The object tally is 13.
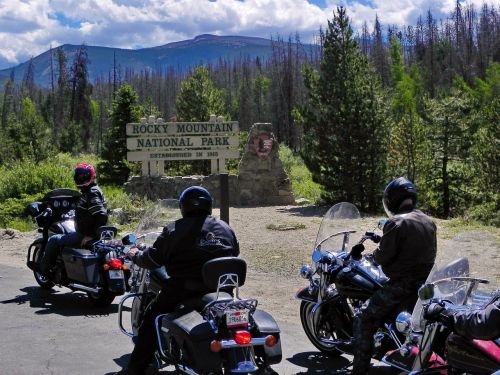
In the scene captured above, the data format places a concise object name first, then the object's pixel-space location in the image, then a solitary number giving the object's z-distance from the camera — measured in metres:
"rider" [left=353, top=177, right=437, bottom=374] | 5.32
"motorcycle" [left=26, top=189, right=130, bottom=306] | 7.80
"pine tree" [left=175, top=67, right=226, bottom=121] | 33.75
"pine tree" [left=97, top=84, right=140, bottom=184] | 30.19
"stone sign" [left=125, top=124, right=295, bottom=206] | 19.72
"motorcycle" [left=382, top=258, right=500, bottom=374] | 3.97
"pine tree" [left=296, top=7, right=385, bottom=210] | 18.16
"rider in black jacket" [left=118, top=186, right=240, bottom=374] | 5.04
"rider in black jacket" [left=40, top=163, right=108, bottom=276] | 8.30
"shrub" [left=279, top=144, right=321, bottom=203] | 23.21
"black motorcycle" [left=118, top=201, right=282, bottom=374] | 4.45
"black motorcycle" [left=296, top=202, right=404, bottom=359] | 5.81
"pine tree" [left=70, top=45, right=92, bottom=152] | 77.31
